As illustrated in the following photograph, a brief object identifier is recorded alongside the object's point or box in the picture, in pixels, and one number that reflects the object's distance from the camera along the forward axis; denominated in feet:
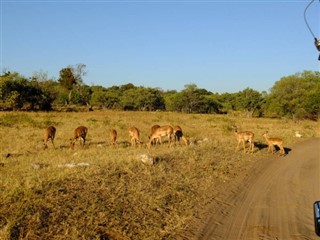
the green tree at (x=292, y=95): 178.96
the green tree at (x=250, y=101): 246.68
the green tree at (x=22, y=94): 158.20
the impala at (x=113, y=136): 64.39
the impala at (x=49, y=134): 61.52
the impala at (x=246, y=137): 63.46
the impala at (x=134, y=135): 64.75
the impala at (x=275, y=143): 64.23
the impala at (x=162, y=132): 63.87
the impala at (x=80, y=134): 63.05
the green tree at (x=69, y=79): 226.71
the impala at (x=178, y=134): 67.00
